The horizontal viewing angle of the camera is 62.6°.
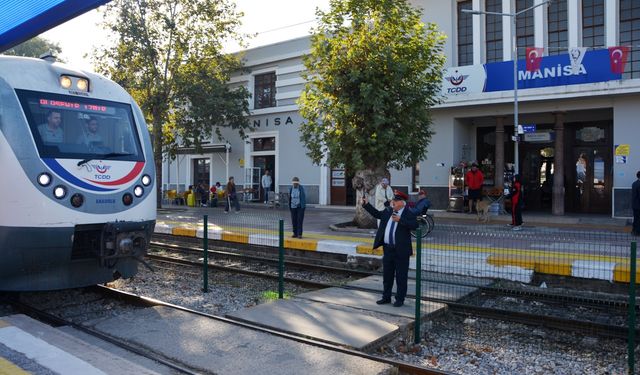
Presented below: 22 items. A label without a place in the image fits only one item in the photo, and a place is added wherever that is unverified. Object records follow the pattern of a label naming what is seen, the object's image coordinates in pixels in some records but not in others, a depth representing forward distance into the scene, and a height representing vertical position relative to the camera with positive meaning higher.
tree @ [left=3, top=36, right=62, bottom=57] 40.47 +10.47
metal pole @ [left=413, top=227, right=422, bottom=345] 6.59 -1.47
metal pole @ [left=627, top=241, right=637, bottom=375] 5.33 -1.41
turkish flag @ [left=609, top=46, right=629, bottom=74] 17.14 +3.97
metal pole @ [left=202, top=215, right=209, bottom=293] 9.40 -1.51
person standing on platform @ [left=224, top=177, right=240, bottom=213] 23.14 -0.62
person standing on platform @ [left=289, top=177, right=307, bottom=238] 13.58 -0.75
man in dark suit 7.51 -0.93
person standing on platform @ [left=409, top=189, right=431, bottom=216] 12.99 -0.62
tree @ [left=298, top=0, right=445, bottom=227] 14.51 +2.58
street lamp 17.52 +3.36
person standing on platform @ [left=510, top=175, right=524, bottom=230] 15.62 -0.73
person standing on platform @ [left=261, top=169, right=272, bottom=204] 27.34 -0.27
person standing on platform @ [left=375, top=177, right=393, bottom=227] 13.55 -0.39
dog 17.20 -1.01
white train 6.46 +0.00
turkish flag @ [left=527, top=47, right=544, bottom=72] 18.45 +4.26
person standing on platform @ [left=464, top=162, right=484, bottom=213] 18.58 -0.15
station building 17.88 +2.63
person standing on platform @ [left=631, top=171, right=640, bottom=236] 14.12 -0.73
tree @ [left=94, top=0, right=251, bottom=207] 22.44 +5.24
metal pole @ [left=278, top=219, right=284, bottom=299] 8.48 -1.22
